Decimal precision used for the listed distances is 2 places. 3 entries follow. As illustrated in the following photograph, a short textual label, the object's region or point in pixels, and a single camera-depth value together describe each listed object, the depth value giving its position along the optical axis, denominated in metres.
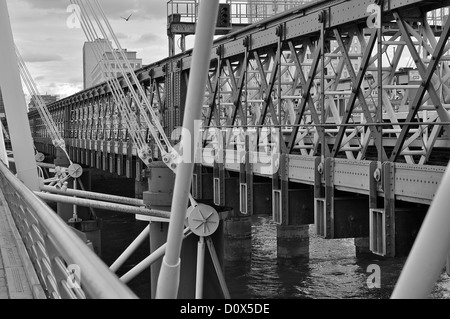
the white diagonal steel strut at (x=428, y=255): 3.34
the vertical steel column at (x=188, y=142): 5.52
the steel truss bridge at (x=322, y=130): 11.47
